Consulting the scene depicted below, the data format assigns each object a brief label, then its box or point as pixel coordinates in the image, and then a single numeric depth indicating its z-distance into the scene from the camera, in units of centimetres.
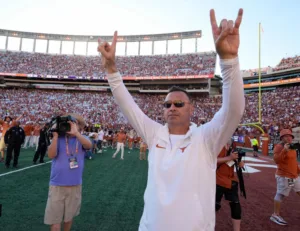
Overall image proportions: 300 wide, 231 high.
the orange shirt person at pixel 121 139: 1370
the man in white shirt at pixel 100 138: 1642
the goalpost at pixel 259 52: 2356
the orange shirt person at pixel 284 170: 461
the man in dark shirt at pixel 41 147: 1019
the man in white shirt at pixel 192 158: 140
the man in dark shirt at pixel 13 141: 869
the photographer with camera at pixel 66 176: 301
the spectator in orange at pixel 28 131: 1691
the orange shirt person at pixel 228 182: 376
